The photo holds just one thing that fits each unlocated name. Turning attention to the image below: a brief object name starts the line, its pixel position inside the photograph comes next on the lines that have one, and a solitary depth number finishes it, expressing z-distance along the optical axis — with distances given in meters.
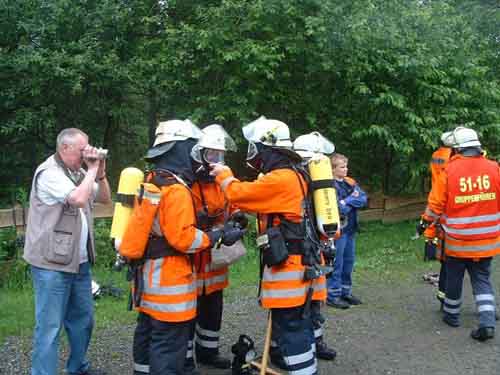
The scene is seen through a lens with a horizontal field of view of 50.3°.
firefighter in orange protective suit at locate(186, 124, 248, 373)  4.14
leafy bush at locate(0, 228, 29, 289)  6.85
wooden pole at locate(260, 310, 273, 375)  4.35
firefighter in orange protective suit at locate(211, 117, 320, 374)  4.02
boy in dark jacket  6.25
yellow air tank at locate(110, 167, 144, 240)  3.94
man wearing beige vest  3.98
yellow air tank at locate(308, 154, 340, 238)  4.21
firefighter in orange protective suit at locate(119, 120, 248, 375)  3.72
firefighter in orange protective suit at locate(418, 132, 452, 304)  5.93
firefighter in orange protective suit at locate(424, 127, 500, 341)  5.53
